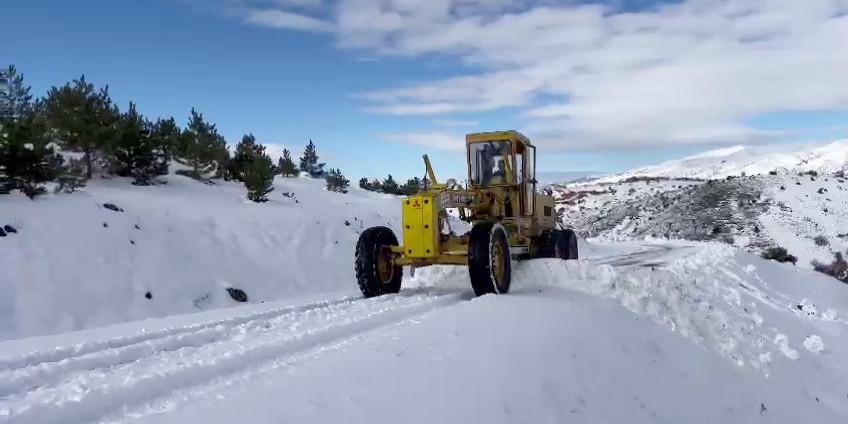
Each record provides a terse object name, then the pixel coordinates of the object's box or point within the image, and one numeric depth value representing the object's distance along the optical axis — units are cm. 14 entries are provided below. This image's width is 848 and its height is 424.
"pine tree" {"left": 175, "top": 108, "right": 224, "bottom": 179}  2031
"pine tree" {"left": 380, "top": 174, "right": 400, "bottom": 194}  3369
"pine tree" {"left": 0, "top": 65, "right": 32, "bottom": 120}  2155
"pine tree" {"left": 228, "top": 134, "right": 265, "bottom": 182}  2155
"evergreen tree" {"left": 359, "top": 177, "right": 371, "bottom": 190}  3391
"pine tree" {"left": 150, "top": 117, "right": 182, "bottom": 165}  1917
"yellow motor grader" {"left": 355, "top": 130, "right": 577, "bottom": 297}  949
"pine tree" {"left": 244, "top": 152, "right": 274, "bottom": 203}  1817
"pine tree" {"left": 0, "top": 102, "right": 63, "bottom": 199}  1280
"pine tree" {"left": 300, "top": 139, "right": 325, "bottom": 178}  3522
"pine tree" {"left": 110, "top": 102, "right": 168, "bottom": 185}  1708
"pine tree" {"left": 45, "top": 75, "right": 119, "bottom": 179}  1591
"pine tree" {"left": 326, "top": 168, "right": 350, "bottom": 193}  2522
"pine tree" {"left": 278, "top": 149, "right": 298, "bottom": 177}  2669
